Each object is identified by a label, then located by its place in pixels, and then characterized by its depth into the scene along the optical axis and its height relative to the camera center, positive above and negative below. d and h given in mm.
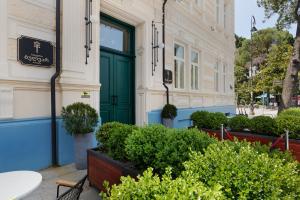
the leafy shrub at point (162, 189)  1386 -532
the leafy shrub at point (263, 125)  5902 -646
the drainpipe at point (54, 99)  4949 -19
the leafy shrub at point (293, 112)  7100 -408
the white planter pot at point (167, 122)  8445 -806
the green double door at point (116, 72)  6738 +726
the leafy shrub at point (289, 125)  5469 -592
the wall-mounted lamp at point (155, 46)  8078 +1677
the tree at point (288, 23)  10875 +4301
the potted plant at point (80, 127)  4707 -547
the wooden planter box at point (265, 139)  5160 -943
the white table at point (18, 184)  2082 -773
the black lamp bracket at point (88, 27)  5633 +1605
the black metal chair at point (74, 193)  2136 -832
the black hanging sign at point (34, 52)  4523 +873
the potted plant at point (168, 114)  8391 -541
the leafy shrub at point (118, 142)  3389 -607
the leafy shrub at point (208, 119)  7020 -620
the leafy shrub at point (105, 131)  3839 -515
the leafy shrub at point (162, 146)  2641 -529
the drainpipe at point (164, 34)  8648 +2199
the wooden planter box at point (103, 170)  3034 -936
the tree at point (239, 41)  50509 +11391
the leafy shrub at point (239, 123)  6449 -647
